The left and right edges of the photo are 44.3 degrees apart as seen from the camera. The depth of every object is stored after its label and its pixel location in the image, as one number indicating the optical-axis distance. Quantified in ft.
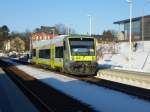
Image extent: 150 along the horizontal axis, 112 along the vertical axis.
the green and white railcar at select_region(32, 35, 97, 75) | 43.58
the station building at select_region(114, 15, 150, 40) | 133.38
